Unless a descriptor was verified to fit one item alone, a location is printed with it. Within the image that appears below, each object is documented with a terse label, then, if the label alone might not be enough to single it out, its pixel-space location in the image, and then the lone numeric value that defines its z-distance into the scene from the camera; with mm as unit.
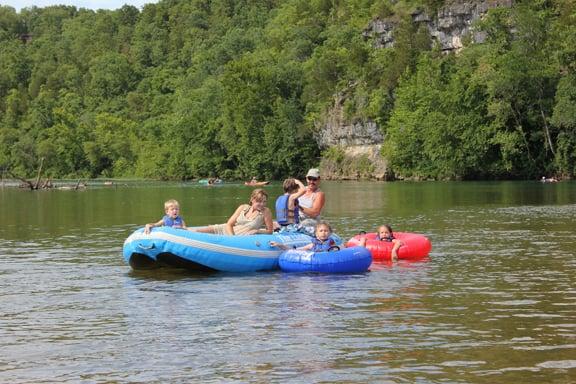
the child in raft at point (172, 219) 19172
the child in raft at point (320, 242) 18781
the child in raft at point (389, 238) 20688
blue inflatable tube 18281
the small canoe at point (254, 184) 86475
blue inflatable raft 18078
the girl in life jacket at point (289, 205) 20156
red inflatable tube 20703
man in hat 20062
